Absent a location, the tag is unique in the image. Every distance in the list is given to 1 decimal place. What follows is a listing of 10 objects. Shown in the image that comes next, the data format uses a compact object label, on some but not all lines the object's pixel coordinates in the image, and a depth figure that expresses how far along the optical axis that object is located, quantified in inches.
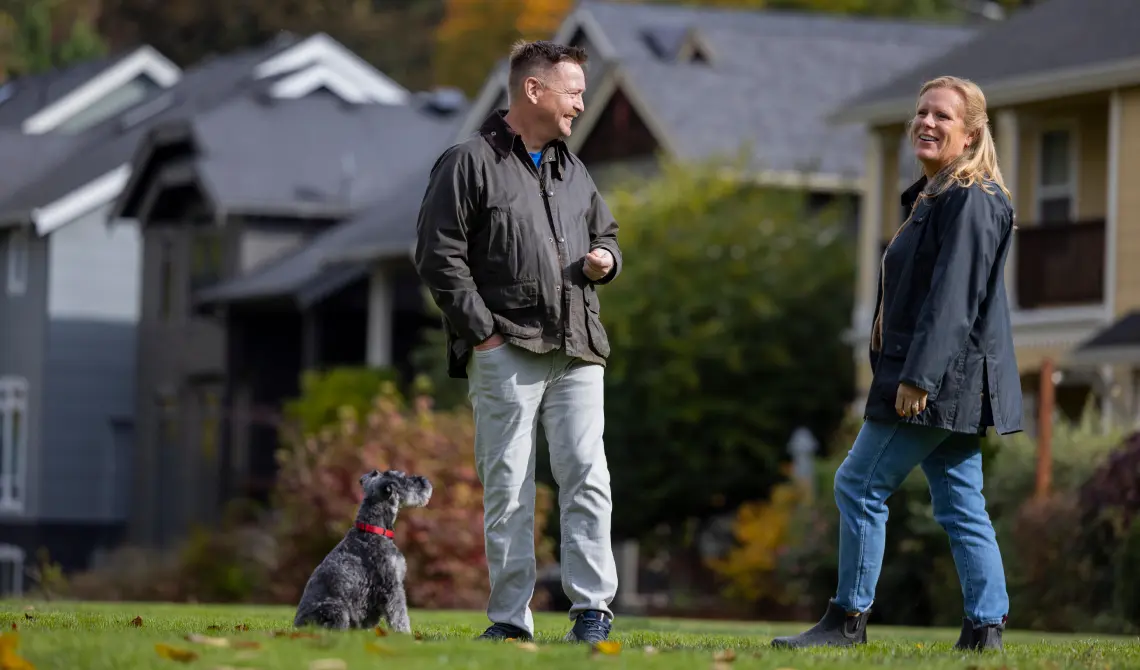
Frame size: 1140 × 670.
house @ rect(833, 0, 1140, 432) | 2018.9
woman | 676.7
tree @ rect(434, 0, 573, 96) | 4658.0
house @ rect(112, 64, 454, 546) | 3179.1
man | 689.0
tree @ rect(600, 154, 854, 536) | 2380.7
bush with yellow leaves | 2130.9
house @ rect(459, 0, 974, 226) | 2581.2
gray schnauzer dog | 703.7
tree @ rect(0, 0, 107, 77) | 5059.1
